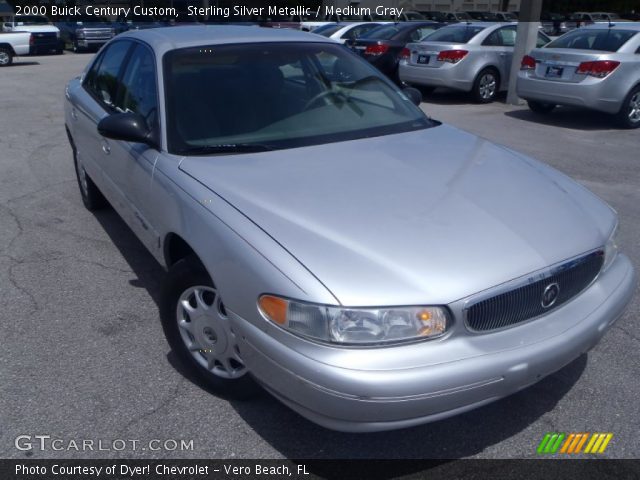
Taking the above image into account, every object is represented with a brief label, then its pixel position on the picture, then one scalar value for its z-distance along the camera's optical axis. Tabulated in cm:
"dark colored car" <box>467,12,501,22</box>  2786
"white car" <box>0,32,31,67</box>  1928
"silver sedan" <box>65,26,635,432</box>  242
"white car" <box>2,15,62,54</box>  2162
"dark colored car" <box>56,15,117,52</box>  2417
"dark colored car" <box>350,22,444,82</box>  1395
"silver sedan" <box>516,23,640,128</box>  977
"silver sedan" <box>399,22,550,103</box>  1206
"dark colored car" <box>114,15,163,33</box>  2599
